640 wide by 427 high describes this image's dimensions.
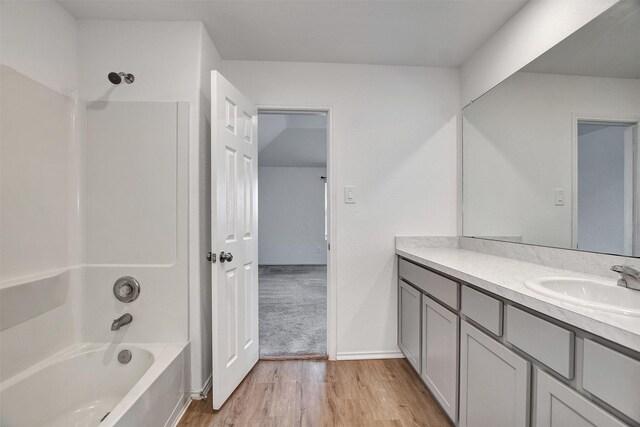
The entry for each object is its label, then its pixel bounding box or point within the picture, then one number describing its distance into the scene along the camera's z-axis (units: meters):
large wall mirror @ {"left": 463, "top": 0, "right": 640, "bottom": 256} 1.15
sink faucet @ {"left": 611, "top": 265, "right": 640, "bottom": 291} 0.98
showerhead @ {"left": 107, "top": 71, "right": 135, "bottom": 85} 1.62
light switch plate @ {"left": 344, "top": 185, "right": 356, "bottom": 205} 2.25
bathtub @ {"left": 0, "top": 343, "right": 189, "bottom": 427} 1.29
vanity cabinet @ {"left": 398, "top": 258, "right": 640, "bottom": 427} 0.75
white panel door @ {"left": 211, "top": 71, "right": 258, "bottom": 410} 1.66
